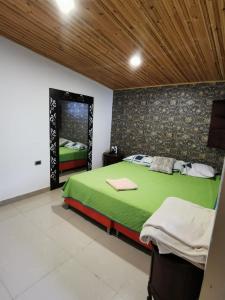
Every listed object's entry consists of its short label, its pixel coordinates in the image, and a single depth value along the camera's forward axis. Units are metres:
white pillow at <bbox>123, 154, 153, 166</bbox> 3.74
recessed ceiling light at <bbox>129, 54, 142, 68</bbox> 2.54
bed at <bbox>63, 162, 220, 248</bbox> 1.99
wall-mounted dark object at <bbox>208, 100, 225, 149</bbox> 2.99
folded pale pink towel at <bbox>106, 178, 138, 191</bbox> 2.36
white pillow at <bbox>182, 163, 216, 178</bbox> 3.09
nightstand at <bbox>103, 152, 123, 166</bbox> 4.45
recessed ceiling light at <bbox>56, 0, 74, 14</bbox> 1.63
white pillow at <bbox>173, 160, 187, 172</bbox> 3.36
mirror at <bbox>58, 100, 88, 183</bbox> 3.56
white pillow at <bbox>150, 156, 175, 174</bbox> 3.31
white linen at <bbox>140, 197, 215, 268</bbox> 1.08
